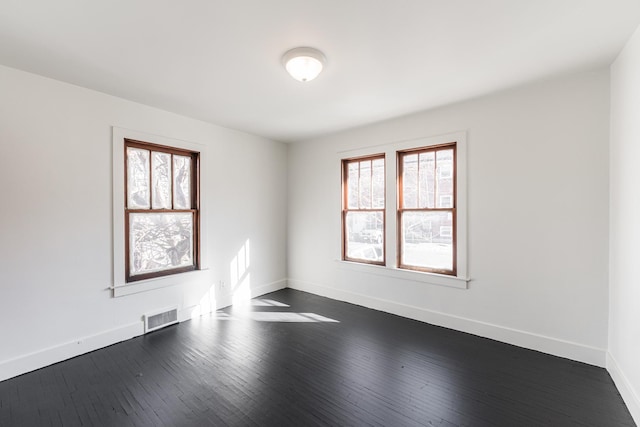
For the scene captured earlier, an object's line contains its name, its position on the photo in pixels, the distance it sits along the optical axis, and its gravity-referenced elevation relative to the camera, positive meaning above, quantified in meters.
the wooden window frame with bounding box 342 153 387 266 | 4.25 +0.14
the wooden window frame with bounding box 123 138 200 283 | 3.26 +0.04
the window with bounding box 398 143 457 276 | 3.51 +0.05
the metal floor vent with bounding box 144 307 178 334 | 3.35 -1.29
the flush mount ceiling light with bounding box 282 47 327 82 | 2.20 +1.19
